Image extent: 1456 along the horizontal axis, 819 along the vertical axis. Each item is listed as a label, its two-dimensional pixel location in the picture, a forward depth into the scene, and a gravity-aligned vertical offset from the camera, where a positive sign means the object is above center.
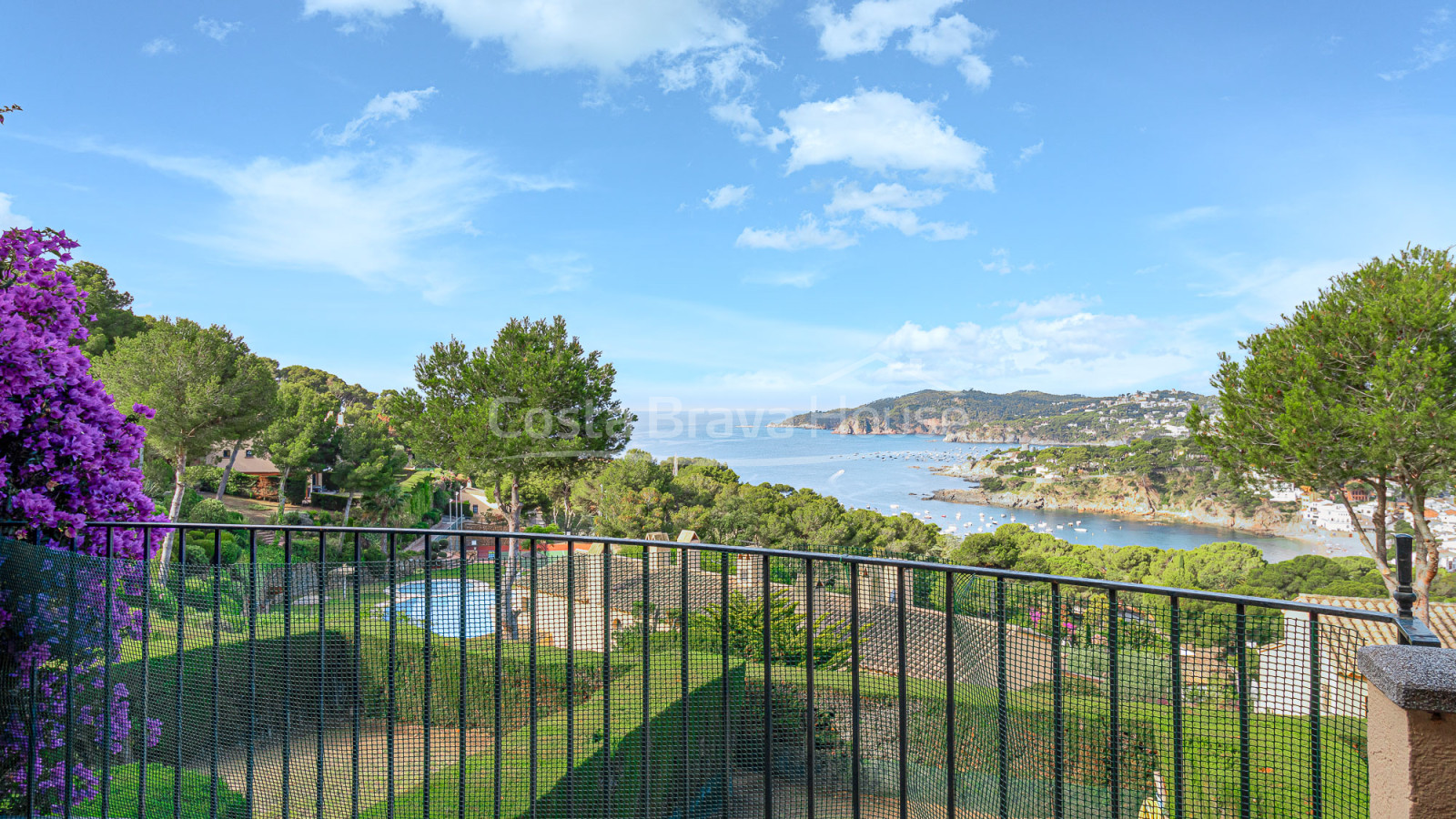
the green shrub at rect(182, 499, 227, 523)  20.05 -2.54
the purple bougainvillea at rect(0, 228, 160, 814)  2.29 -0.36
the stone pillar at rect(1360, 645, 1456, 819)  0.96 -0.46
